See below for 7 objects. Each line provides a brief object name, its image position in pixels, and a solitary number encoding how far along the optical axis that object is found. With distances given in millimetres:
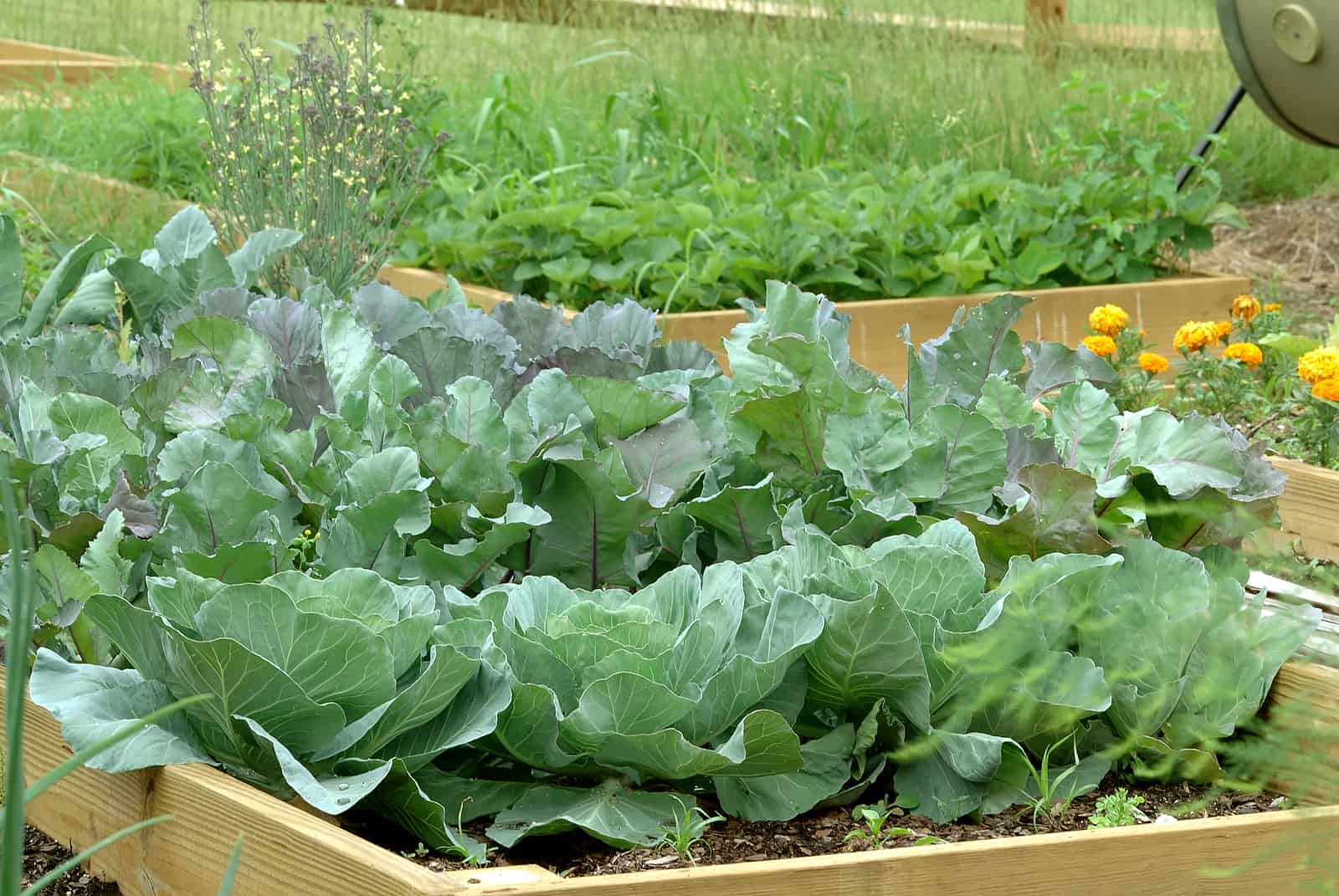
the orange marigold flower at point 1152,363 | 6981
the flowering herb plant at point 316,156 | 8059
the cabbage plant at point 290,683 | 5100
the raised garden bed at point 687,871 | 4947
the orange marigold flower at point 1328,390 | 6519
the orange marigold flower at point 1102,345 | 7233
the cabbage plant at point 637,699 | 5128
